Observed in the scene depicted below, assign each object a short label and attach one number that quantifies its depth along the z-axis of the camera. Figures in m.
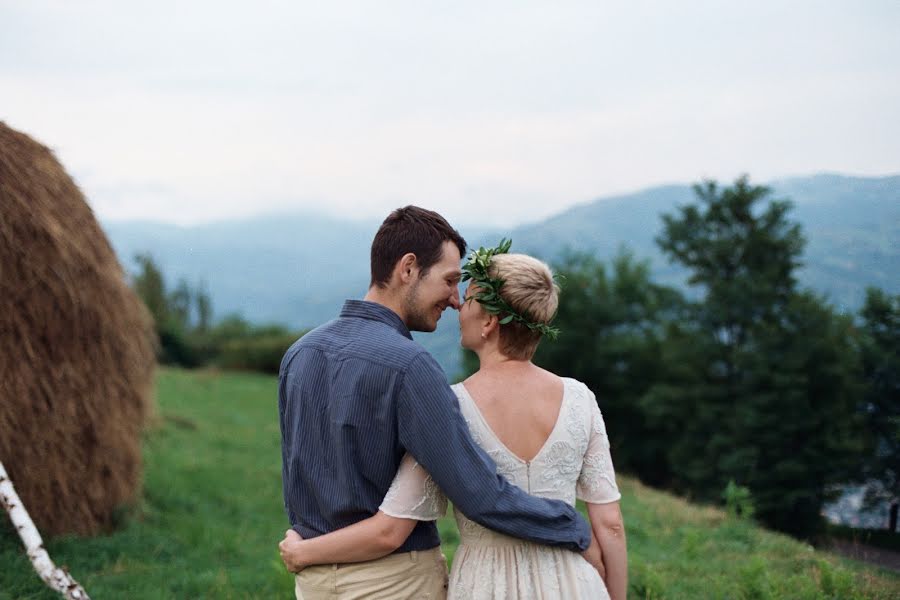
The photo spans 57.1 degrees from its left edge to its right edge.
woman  2.89
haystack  6.45
